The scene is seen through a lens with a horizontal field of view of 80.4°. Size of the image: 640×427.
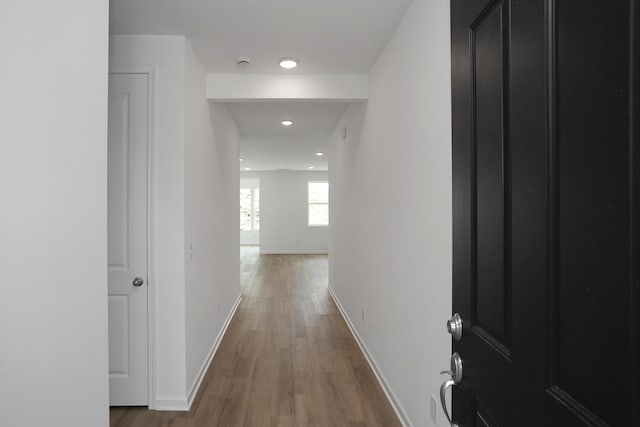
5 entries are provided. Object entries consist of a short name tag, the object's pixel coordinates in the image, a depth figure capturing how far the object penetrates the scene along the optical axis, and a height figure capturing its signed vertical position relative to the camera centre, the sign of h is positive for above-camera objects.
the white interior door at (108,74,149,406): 2.46 -0.15
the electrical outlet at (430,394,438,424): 1.80 -0.94
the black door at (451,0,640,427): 0.48 +0.00
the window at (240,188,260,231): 12.90 +0.19
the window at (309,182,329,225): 11.62 +0.34
